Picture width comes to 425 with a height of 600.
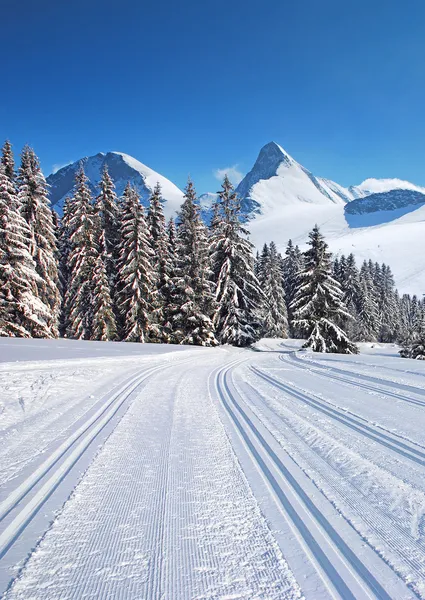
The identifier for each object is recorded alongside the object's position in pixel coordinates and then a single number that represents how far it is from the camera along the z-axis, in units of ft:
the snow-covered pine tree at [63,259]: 103.86
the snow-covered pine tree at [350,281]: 181.57
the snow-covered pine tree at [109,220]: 91.20
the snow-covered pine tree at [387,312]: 210.18
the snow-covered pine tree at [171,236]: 95.16
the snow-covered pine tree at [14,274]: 60.64
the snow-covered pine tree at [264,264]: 153.92
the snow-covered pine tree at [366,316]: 169.99
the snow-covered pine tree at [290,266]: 183.95
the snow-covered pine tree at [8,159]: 72.77
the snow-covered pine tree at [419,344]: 86.48
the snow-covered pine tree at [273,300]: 147.23
